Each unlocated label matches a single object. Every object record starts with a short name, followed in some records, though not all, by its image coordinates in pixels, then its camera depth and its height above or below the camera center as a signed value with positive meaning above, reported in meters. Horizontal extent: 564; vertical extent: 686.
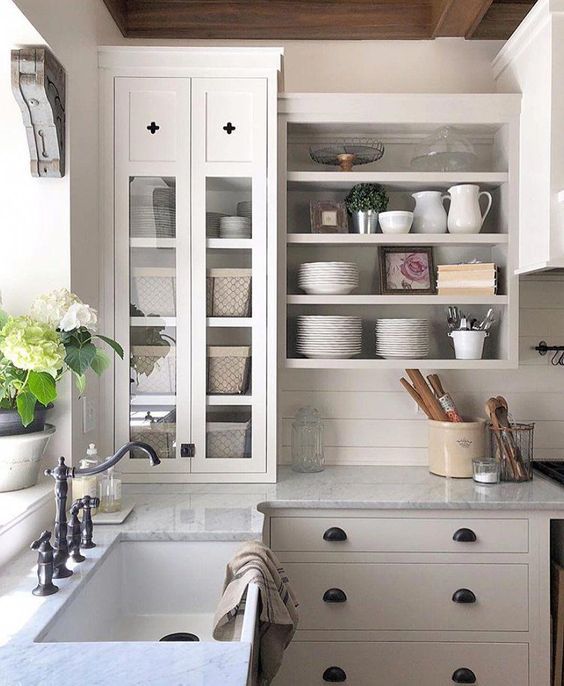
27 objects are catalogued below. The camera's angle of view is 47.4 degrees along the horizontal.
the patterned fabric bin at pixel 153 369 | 2.37 -0.14
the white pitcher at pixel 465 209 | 2.45 +0.48
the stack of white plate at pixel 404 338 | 2.47 -0.02
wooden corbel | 1.76 +0.65
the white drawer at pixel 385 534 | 2.18 -0.68
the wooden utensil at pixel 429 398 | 2.52 -0.26
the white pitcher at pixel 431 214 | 2.50 +0.47
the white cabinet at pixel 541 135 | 2.16 +0.70
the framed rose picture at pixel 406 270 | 2.58 +0.26
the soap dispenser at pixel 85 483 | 1.92 -0.45
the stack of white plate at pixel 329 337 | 2.45 -0.02
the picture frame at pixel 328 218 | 2.54 +0.45
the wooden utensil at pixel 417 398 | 2.55 -0.26
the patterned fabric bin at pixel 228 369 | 2.38 -0.14
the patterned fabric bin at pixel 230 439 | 2.39 -0.40
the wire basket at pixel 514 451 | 2.40 -0.45
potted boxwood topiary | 2.49 +0.50
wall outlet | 2.18 -0.29
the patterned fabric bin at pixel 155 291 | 2.37 +0.15
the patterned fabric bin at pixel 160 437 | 2.38 -0.39
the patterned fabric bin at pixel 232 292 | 2.38 +0.15
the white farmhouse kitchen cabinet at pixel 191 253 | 2.35 +0.29
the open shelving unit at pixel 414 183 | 2.44 +0.59
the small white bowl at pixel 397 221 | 2.43 +0.43
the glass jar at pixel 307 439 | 2.62 -0.44
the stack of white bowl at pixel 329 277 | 2.46 +0.21
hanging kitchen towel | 1.41 -0.61
